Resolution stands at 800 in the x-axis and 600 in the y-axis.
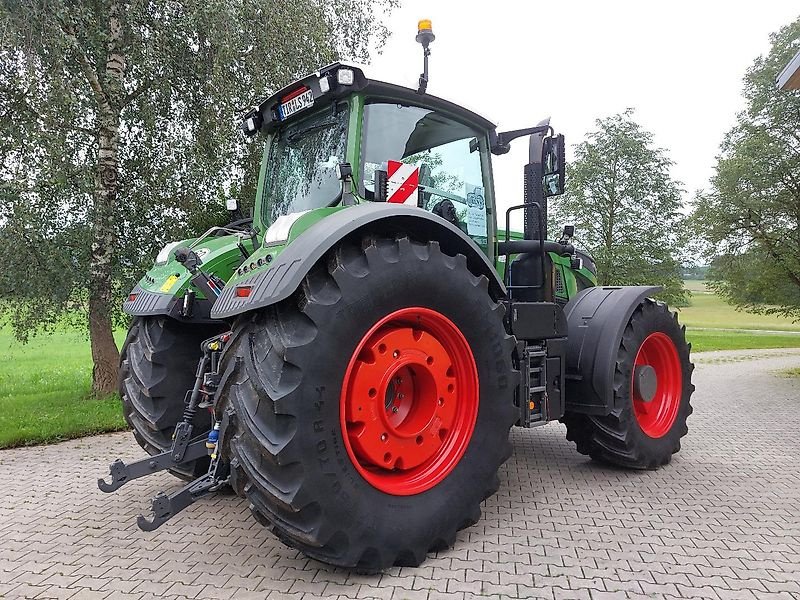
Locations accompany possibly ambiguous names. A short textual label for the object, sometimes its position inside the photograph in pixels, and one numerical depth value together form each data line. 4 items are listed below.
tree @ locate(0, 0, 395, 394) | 6.41
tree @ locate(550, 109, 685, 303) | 21.03
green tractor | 2.61
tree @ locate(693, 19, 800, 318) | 12.55
